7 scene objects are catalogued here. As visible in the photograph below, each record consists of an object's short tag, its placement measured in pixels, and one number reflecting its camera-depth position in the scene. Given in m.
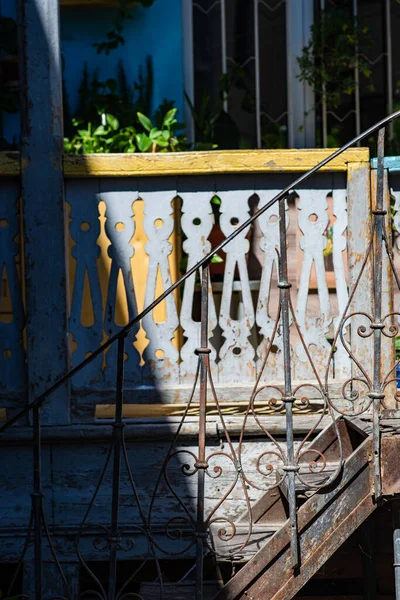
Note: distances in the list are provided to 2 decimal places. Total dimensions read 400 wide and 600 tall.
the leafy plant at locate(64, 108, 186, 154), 11.46
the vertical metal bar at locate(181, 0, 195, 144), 13.08
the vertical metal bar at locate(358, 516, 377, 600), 8.63
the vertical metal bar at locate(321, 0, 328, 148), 13.19
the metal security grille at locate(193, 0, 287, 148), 13.22
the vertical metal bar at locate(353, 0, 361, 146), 13.31
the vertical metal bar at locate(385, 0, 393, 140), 13.37
